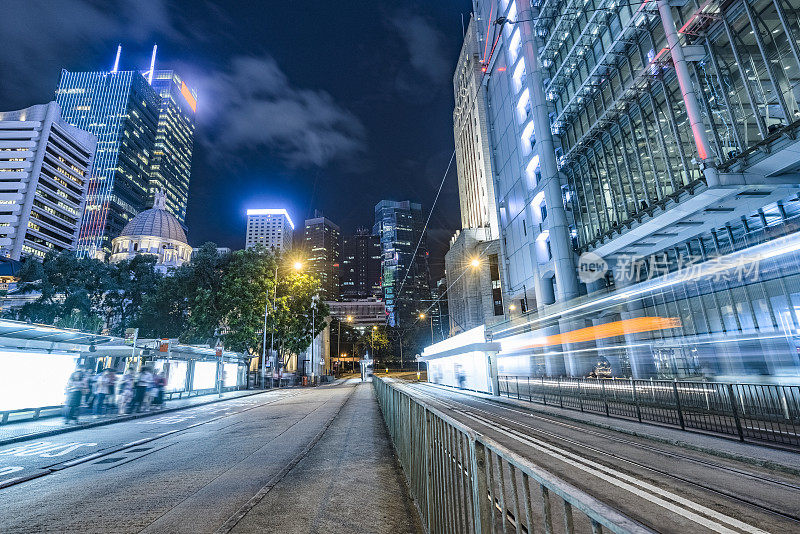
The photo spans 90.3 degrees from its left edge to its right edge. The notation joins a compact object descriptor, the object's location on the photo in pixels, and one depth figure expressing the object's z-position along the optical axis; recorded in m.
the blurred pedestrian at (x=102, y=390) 15.77
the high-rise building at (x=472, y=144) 61.53
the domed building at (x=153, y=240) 101.19
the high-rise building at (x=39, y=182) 98.50
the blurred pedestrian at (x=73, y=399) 13.89
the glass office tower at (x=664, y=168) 16.98
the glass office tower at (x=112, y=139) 141.00
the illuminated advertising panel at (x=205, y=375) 26.95
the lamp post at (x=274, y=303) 36.19
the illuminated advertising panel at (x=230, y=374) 31.98
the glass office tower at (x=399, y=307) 167.88
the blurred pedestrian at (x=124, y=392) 17.11
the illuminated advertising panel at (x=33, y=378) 13.44
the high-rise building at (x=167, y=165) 178.51
